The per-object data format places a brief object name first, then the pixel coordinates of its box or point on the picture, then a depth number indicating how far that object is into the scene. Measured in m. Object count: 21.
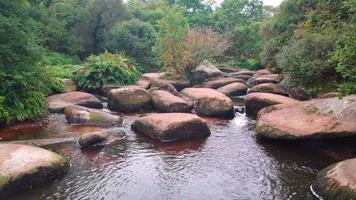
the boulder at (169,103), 16.17
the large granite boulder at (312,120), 10.55
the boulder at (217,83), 22.95
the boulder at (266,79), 22.12
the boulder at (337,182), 7.16
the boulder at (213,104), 15.75
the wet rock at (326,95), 13.94
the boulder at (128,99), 16.55
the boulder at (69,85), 19.76
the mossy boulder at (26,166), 7.97
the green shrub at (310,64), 14.58
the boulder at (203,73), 24.84
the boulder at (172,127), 12.04
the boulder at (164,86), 20.72
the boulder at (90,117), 13.86
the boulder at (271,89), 18.98
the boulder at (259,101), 14.94
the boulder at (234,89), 21.48
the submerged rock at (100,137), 11.30
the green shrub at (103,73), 20.92
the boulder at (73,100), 16.36
